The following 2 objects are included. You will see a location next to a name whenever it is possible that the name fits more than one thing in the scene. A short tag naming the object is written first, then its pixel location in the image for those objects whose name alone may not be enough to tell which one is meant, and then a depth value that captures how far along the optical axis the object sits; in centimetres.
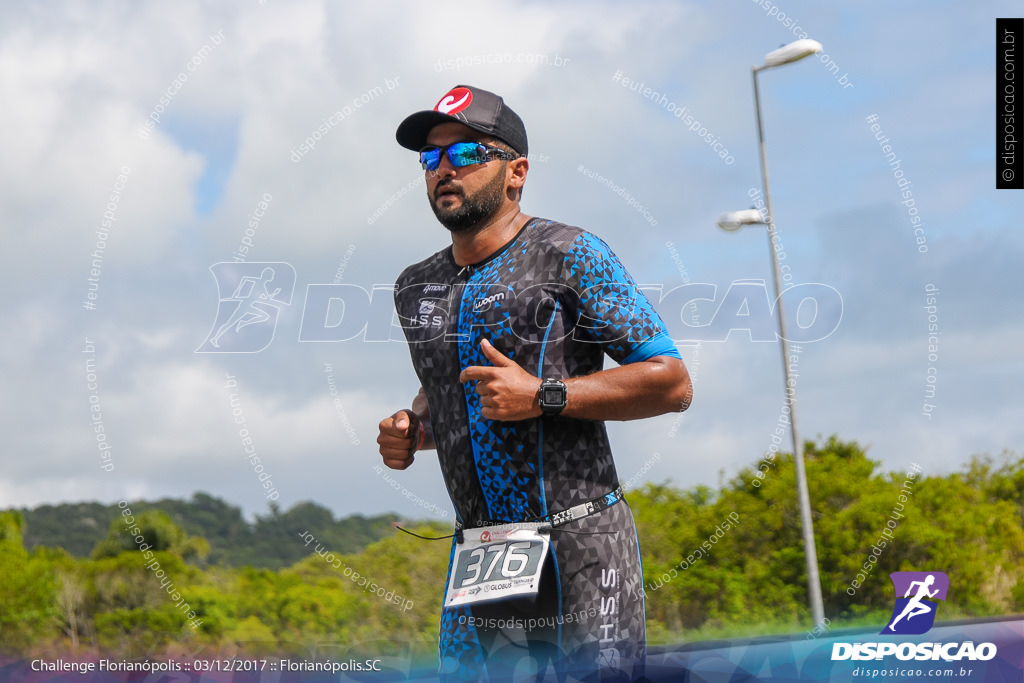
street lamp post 1931
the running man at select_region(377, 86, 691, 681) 646
